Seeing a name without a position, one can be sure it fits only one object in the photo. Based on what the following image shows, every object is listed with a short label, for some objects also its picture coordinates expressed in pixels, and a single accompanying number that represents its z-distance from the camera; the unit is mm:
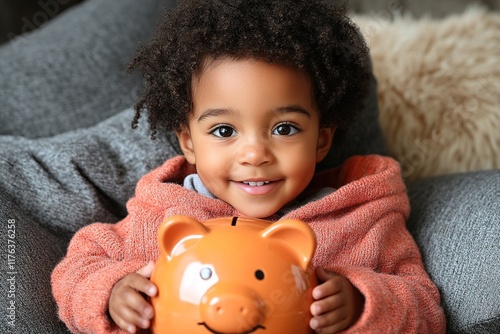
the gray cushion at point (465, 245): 1102
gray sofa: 1117
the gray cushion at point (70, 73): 1480
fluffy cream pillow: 1595
